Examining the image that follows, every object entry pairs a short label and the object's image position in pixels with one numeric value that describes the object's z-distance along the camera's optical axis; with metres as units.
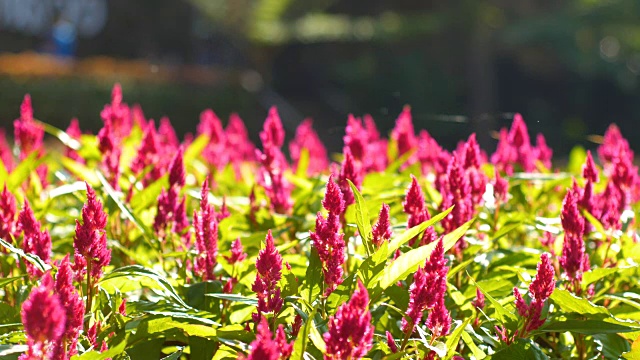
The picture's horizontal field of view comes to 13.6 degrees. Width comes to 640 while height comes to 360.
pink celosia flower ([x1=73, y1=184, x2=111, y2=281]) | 2.31
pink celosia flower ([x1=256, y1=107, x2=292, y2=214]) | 2.81
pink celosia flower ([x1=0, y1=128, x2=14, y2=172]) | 3.24
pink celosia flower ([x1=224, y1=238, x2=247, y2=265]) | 2.44
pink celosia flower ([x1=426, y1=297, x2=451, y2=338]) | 2.30
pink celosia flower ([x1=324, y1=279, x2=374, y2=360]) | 2.17
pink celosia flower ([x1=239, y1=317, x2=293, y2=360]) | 2.13
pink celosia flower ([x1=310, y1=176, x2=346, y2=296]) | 2.32
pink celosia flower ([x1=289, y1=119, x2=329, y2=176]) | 3.79
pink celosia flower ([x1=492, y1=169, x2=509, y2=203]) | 2.72
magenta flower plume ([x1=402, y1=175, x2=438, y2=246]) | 2.43
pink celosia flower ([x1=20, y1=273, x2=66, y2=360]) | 2.12
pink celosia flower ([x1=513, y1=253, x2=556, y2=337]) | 2.32
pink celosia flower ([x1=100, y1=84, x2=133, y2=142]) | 3.01
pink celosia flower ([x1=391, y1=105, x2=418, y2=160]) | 3.34
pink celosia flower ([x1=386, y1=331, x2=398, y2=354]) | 2.32
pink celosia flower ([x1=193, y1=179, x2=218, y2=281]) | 2.42
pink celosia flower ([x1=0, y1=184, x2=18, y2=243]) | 2.50
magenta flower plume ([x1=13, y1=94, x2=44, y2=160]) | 3.00
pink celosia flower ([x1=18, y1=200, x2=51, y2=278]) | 2.40
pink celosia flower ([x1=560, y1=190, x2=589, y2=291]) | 2.43
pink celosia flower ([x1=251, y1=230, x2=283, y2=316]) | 2.29
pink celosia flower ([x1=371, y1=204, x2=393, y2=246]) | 2.35
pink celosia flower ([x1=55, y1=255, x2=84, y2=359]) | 2.23
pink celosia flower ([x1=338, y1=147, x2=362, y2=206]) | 2.52
